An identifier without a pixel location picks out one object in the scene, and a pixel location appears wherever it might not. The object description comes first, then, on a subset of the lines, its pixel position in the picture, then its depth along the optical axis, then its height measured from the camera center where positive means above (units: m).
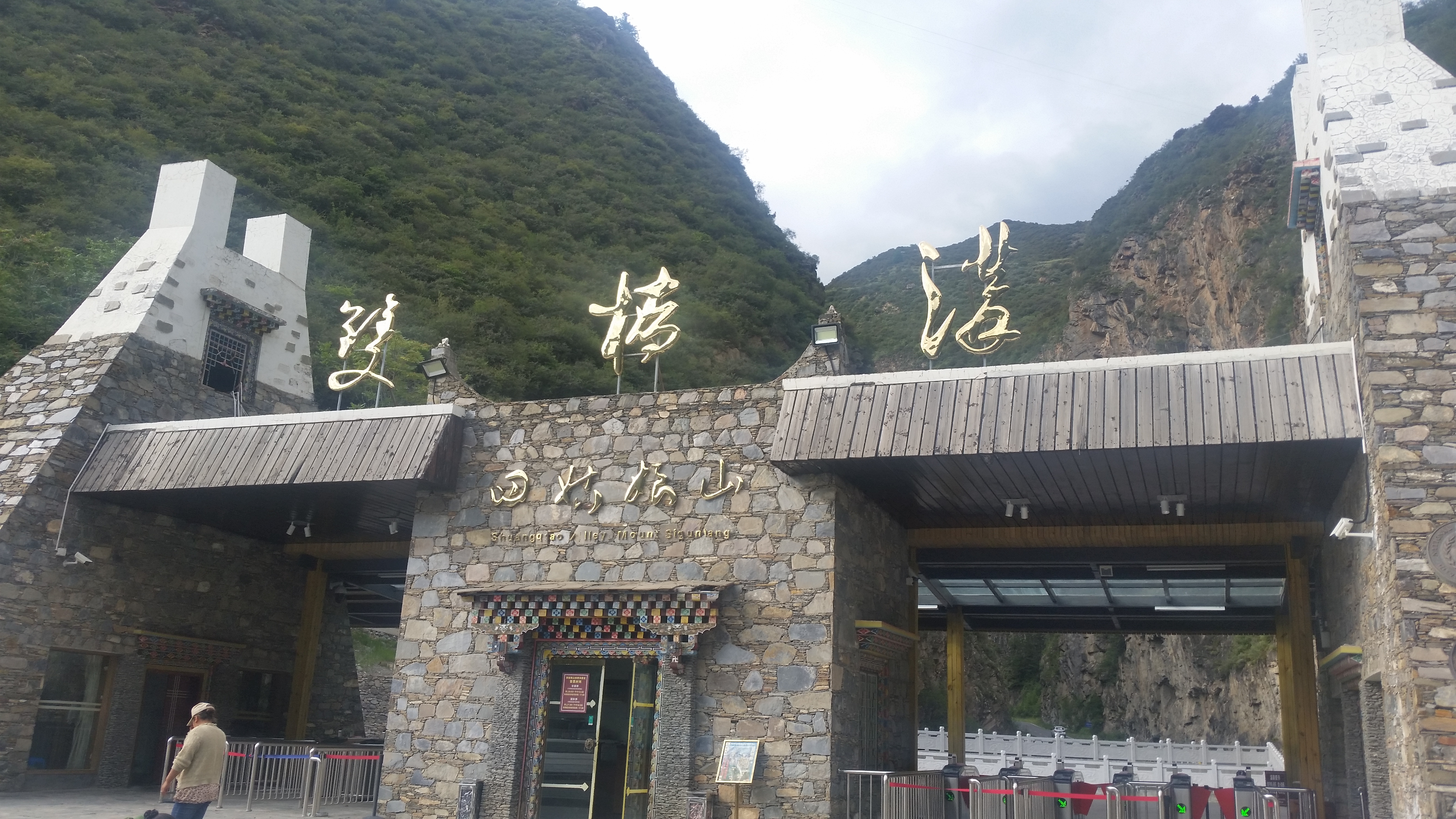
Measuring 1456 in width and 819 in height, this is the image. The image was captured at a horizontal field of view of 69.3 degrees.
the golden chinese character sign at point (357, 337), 13.20 +4.11
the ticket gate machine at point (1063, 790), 10.12 -0.84
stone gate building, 8.68 +1.79
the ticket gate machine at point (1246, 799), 9.91 -0.81
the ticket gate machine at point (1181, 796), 10.62 -0.88
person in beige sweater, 7.19 -0.70
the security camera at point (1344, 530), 8.63 +1.49
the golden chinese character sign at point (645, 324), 11.69 +3.91
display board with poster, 9.66 -0.67
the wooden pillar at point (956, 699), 13.70 -0.02
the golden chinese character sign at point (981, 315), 10.49 +3.80
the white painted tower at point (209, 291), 14.30 +5.20
